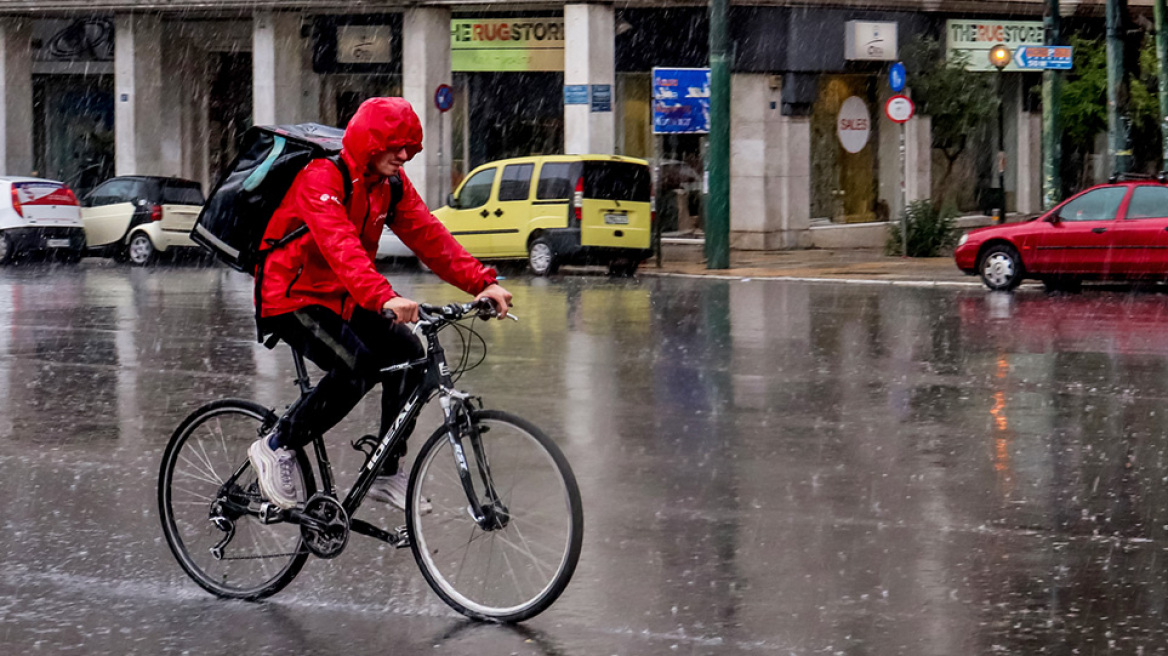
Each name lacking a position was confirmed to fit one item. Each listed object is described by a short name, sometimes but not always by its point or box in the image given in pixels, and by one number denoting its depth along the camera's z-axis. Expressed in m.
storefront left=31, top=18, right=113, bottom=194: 39.66
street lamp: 27.61
